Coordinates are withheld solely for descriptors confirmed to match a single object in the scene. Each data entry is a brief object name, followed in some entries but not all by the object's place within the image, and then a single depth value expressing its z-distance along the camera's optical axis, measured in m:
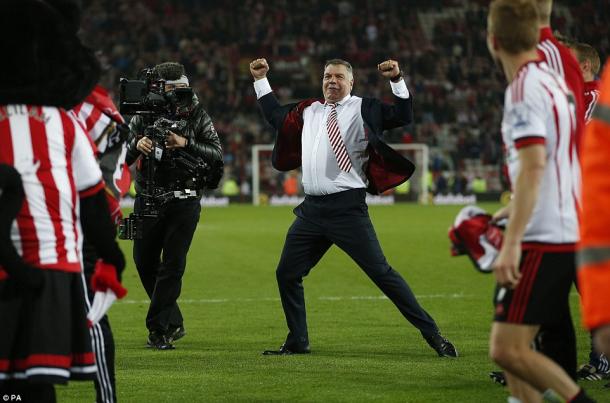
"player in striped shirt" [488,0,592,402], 9.59
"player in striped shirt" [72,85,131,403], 10.92
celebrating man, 17.27
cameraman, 18.20
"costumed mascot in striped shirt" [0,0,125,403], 9.25
